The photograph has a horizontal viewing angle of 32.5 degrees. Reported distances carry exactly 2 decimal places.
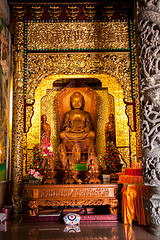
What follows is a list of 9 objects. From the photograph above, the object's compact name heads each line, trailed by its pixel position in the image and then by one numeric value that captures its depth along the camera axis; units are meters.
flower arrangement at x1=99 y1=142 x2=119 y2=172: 6.69
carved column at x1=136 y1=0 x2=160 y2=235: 4.06
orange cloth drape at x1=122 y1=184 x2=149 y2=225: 4.80
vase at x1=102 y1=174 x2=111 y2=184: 6.19
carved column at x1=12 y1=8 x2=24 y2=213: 6.59
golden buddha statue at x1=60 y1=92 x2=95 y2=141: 7.49
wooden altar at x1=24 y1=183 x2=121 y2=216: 5.43
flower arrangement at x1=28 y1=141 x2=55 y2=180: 6.41
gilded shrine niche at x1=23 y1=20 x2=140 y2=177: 7.22
